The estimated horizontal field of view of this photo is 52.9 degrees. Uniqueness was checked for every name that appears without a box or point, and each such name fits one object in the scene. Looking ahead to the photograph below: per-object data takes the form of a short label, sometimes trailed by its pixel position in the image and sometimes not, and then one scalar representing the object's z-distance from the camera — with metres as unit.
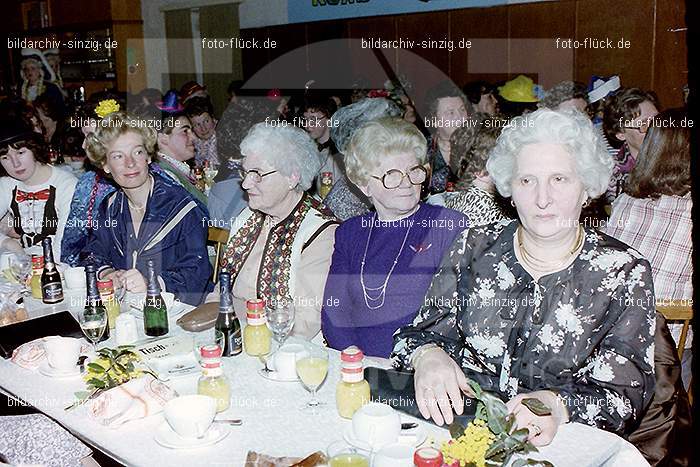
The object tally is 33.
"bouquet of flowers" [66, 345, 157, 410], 1.80
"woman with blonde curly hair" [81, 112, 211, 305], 3.10
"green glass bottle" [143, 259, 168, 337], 2.33
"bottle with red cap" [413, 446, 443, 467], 1.35
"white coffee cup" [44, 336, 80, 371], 2.01
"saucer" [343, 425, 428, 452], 1.54
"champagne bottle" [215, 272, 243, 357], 2.11
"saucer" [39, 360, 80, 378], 2.01
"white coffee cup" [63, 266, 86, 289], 2.83
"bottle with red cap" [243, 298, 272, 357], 2.08
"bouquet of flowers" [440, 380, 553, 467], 1.36
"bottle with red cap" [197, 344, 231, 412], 1.73
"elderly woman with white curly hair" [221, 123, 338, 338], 2.74
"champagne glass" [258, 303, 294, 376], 1.97
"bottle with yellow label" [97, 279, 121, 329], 2.40
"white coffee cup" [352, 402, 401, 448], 1.53
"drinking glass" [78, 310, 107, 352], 2.12
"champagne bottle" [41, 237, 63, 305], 2.70
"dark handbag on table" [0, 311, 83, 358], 2.22
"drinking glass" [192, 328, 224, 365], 1.95
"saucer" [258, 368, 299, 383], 1.92
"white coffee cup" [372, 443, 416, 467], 1.41
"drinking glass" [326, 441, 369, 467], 1.42
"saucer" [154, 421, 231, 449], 1.58
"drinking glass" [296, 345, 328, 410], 1.74
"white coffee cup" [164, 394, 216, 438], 1.58
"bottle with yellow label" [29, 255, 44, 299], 2.80
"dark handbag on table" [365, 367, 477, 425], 1.68
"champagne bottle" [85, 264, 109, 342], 2.27
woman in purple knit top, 2.54
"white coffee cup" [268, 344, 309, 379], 1.92
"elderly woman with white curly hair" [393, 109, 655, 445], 1.77
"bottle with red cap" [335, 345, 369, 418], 1.66
